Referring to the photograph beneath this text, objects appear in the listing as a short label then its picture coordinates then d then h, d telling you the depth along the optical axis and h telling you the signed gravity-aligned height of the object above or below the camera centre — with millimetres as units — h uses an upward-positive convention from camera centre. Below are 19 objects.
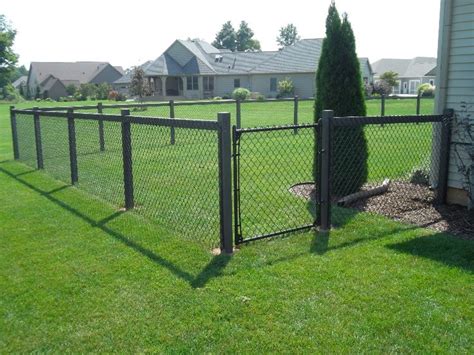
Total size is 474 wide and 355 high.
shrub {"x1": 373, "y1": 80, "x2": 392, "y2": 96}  40075 -414
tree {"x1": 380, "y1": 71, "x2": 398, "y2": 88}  50947 +445
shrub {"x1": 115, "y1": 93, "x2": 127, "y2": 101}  49500 -1346
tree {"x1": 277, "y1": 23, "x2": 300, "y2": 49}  120438 +11783
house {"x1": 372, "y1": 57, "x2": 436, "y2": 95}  63969 +1632
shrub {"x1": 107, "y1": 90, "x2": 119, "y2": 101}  51281 -1140
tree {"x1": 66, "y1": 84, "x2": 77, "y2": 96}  65938 -631
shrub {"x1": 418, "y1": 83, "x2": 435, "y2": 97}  39738 -664
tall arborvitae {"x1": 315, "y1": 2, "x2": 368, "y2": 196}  7023 -193
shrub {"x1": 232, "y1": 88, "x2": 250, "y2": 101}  37894 -822
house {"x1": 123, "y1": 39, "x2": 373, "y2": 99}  45969 +1243
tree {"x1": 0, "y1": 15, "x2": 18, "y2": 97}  64625 +3644
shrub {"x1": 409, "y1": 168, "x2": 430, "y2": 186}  7441 -1433
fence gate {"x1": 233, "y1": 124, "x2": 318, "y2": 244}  5211 -1592
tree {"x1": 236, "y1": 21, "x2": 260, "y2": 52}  104062 +9520
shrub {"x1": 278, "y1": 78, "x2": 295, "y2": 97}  44062 -455
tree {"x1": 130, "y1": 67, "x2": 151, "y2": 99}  38750 +66
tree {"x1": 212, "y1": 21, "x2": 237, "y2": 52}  104062 +9751
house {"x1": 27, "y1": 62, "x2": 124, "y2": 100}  71062 +1429
